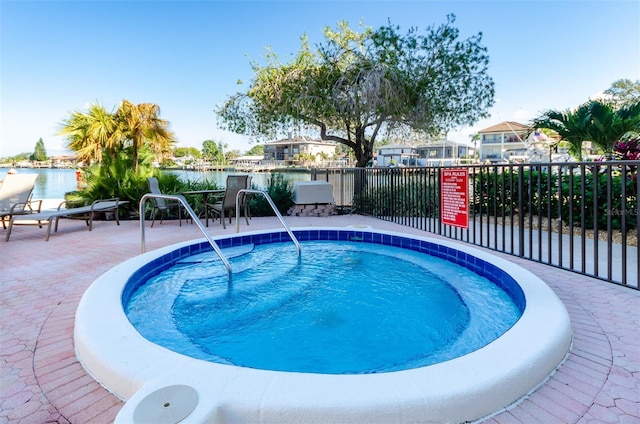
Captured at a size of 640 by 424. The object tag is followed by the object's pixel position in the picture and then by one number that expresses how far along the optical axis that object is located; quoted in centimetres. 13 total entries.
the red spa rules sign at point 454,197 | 548
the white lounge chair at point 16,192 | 677
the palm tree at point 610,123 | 636
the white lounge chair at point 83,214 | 602
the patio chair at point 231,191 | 723
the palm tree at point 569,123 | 684
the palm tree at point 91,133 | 1079
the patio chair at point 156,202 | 743
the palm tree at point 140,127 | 1120
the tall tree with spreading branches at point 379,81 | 1052
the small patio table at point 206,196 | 735
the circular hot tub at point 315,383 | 149
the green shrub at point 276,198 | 930
